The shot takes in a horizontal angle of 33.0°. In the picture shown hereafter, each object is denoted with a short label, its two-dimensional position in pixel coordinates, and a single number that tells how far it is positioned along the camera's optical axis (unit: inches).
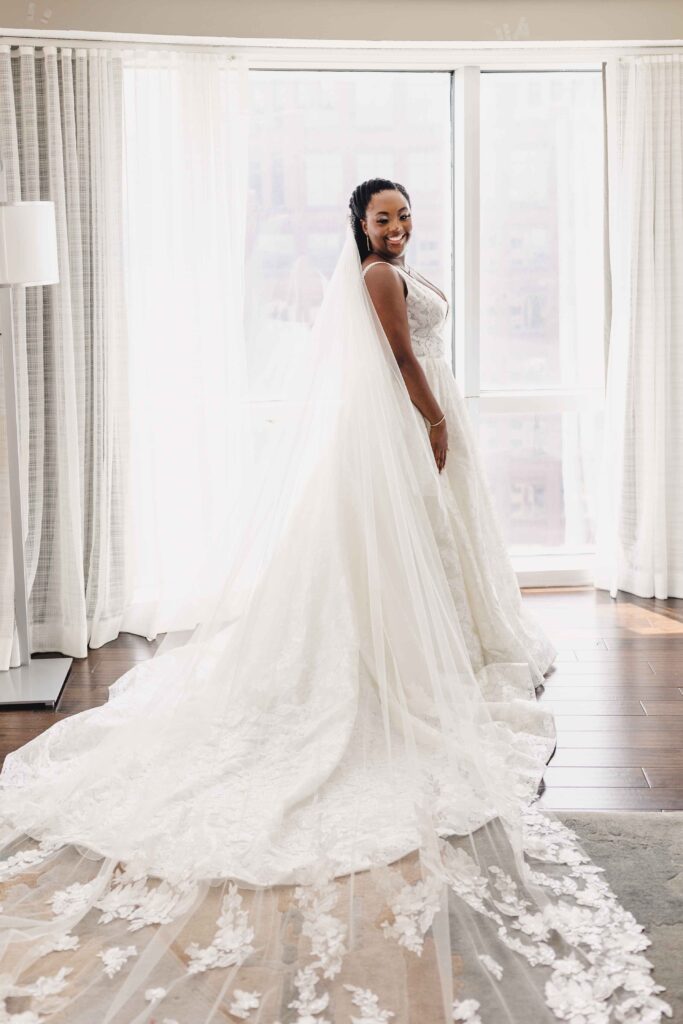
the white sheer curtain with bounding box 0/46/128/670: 175.0
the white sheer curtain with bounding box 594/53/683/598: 194.7
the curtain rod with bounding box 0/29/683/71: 181.2
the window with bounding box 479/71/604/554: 207.3
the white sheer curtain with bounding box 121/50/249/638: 183.8
